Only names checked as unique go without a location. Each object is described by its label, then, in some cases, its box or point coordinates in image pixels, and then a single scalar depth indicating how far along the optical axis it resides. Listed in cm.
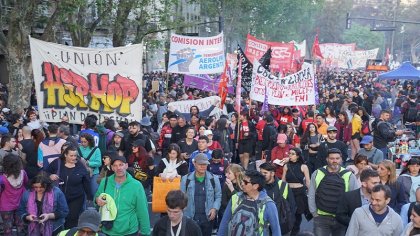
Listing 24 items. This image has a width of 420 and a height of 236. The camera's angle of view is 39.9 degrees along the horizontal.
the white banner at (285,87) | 1334
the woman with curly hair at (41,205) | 575
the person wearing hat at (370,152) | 805
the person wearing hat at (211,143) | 884
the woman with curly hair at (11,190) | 628
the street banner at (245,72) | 1418
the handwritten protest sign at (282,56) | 2130
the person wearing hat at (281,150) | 849
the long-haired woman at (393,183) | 627
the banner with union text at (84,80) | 871
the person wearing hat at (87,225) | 411
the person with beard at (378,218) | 493
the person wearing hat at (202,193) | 625
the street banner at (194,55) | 1678
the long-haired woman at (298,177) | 709
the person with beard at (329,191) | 622
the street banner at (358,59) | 4502
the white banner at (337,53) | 4516
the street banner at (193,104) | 1398
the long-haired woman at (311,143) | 945
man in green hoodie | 552
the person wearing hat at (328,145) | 888
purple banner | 1834
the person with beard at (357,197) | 569
